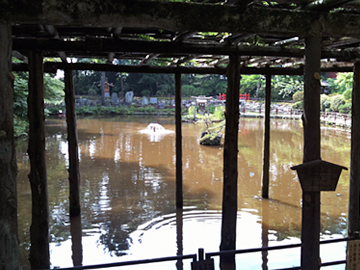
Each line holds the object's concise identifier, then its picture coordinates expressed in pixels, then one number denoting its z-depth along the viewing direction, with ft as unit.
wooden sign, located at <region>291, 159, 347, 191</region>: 11.61
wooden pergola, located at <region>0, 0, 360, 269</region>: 9.75
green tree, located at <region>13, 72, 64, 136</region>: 47.52
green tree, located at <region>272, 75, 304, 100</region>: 105.40
